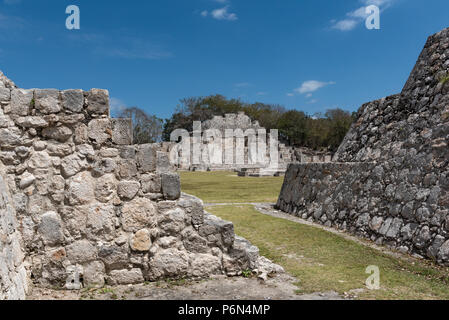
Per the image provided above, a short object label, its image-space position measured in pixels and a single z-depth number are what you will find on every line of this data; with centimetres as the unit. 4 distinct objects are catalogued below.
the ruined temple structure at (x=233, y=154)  5134
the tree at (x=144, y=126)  4579
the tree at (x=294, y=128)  6574
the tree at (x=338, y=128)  5908
